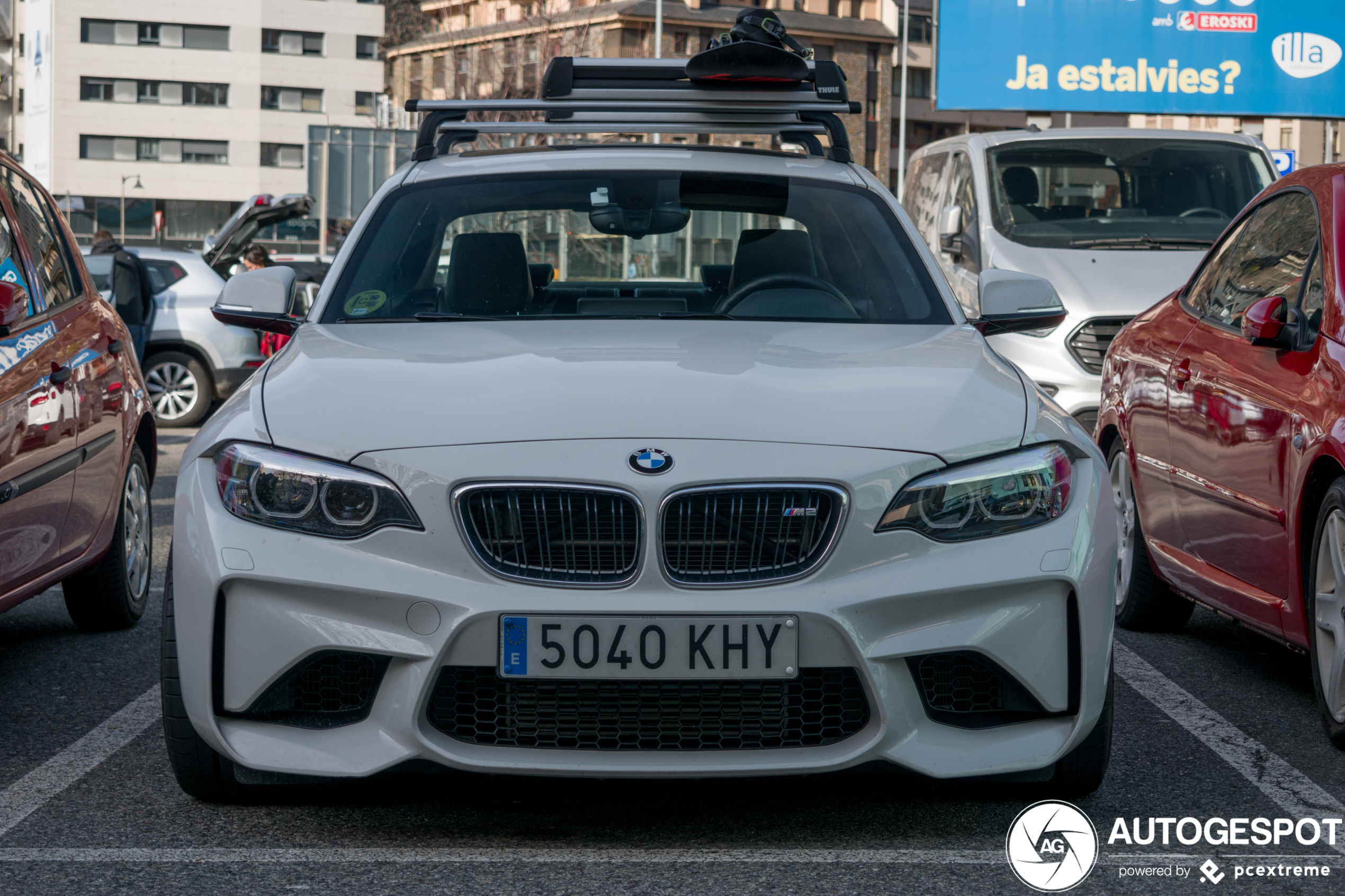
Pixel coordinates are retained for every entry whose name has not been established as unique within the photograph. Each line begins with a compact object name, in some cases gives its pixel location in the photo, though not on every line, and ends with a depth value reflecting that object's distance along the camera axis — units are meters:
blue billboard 25.55
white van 10.43
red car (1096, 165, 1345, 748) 4.67
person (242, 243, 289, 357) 18.20
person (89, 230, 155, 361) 14.24
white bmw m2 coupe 3.43
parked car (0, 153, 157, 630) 5.07
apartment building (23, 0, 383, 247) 82.81
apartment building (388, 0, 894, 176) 41.12
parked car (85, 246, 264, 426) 15.52
